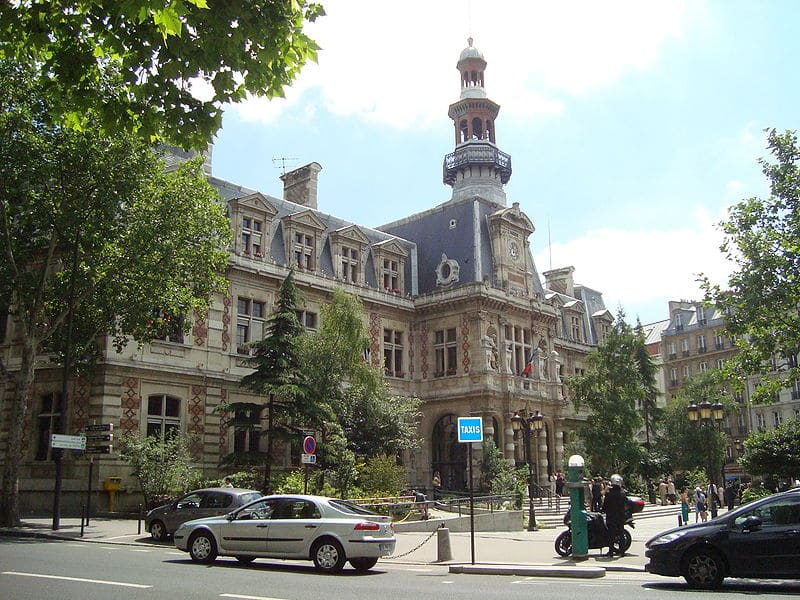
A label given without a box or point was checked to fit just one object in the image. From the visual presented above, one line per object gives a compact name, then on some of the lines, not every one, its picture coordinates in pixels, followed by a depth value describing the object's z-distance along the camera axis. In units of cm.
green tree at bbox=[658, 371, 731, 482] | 5156
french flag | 4454
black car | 1289
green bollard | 1758
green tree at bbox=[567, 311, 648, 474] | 4459
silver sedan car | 1559
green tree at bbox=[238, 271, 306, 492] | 2972
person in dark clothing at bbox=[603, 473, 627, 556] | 1811
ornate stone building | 3256
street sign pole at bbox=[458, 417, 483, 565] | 1783
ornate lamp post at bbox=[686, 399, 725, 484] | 2778
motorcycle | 1812
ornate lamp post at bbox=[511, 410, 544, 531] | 3250
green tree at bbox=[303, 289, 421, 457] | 3253
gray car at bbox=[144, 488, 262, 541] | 2158
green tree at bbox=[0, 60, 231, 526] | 2558
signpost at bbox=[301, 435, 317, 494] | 2261
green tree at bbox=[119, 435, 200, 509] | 2747
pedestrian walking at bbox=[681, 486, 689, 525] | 2684
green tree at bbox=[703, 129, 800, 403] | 3031
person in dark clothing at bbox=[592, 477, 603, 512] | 2395
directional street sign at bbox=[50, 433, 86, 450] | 2372
